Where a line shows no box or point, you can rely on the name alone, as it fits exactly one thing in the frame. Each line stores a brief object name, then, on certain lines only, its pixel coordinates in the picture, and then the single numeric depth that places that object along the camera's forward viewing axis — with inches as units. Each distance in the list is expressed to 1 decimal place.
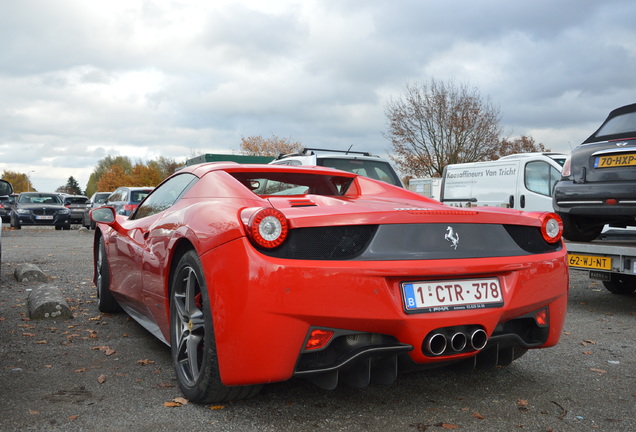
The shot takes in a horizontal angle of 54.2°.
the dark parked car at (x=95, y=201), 1027.7
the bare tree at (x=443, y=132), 1441.9
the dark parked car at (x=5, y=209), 1087.6
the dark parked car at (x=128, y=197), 708.8
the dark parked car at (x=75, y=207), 1117.1
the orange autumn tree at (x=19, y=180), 4976.6
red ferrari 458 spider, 105.8
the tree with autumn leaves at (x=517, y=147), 1484.4
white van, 452.4
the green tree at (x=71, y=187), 6043.3
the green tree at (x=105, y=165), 4789.1
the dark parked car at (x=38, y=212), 965.2
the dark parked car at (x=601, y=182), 243.1
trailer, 229.9
